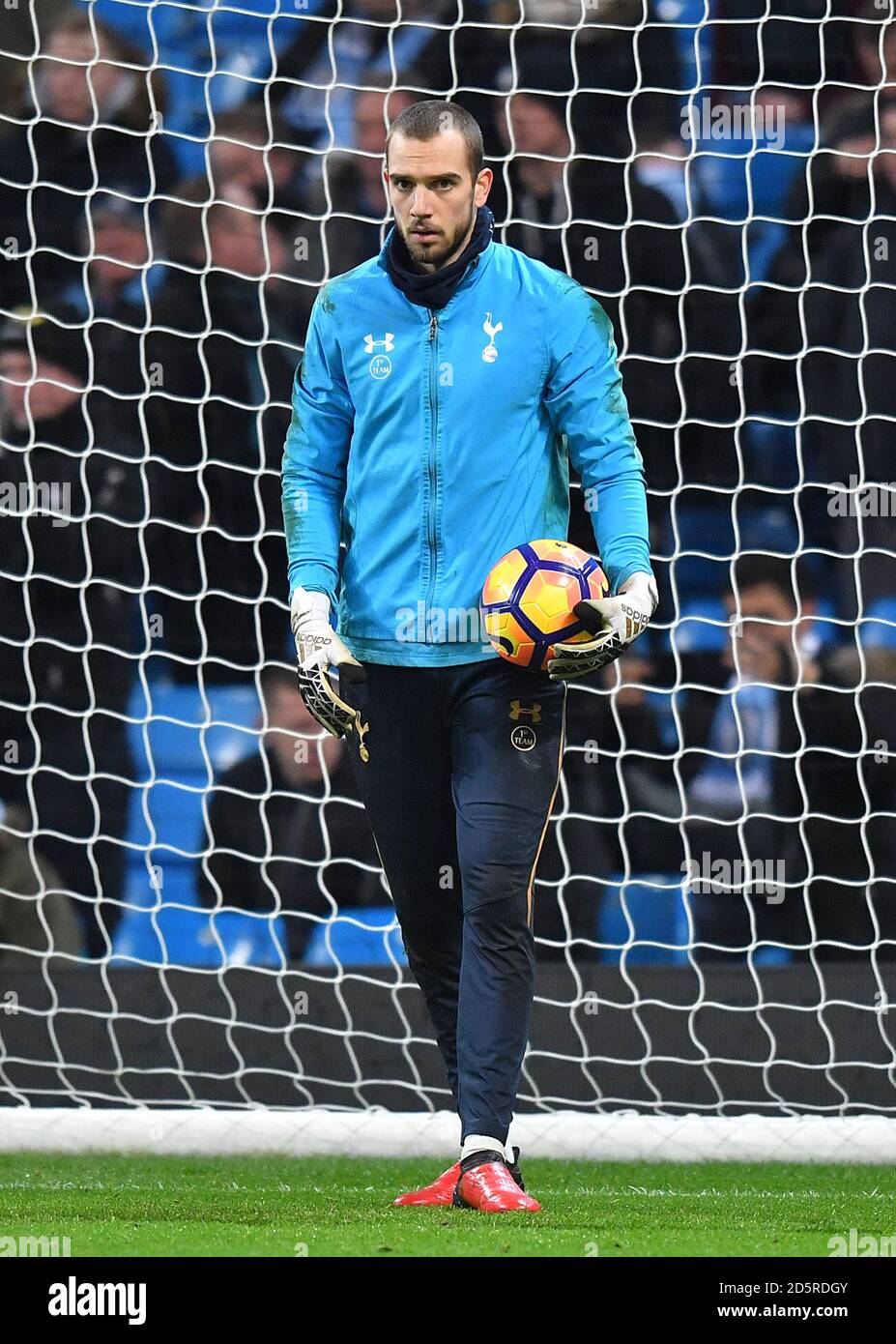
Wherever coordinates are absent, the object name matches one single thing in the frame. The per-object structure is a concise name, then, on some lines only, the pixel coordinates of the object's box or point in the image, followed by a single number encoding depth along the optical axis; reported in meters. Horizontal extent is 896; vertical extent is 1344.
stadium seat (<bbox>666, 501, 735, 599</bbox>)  11.40
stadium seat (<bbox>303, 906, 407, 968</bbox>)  10.80
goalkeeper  6.33
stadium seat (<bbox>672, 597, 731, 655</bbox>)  11.21
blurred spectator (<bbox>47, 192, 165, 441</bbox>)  11.34
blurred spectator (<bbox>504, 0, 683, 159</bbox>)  11.14
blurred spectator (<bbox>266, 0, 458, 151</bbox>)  11.31
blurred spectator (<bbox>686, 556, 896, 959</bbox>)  10.87
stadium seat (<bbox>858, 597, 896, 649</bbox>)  11.05
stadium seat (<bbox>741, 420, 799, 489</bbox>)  11.30
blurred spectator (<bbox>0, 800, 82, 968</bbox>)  10.95
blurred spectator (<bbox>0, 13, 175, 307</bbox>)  11.29
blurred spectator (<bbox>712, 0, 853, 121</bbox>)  11.11
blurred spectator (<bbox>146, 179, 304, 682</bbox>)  11.39
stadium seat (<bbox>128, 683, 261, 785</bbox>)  11.34
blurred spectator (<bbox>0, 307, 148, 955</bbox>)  11.20
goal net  10.95
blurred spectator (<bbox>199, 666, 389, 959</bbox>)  11.11
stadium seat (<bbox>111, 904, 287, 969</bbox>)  10.91
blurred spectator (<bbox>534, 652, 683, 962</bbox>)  10.92
